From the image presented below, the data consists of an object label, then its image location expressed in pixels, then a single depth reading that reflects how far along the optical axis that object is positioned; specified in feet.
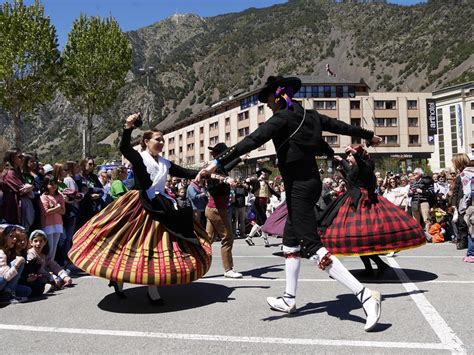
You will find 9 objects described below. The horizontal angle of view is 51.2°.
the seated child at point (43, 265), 21.93
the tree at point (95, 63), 109.91
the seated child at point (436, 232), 41.81
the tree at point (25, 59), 90.94
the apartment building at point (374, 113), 247.70
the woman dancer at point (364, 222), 21.31
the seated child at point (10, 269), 19.56
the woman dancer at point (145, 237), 17.43
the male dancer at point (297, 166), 15.53
